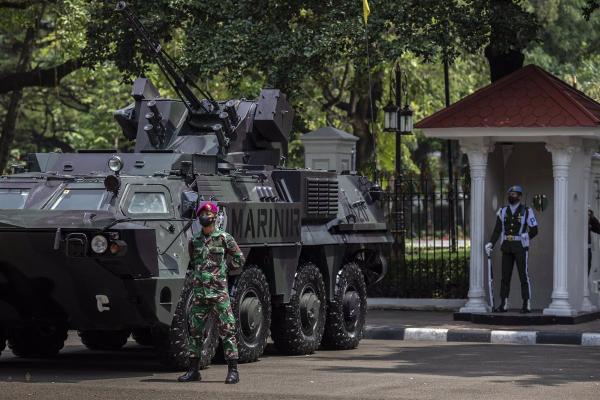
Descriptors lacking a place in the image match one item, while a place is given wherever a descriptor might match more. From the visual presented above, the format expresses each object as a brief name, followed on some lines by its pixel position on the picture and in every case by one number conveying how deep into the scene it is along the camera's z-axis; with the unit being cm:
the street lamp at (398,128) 2657
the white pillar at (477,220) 2291
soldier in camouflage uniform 1454
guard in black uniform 2233
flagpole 2236
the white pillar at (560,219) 2231
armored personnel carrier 1505
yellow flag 2232
